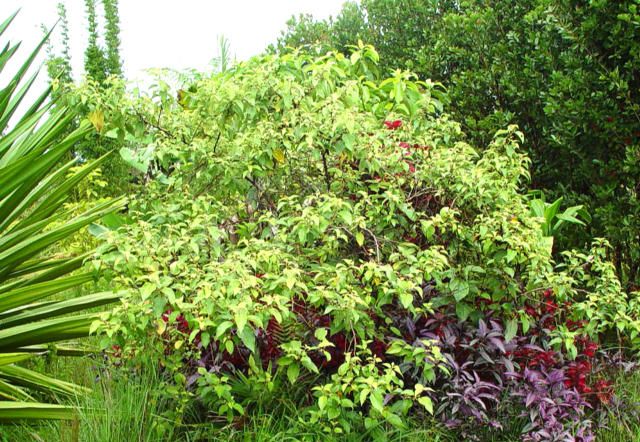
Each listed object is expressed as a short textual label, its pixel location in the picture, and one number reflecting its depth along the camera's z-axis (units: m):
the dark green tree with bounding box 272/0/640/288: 5.48
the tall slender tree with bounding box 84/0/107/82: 14.00
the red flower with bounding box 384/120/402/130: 4.74
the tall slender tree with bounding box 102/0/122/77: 15.71
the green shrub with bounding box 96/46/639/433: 3.43
